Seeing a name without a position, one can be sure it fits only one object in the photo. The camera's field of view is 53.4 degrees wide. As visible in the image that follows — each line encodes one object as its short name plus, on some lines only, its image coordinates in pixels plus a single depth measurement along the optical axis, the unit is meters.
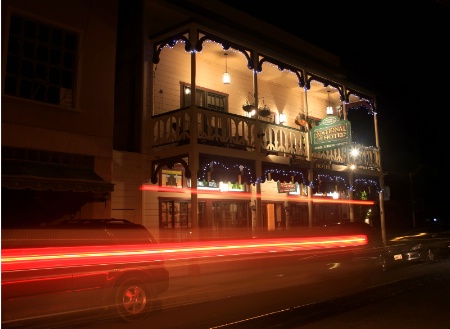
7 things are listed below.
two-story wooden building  12.05
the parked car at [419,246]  13.77
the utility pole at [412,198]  27.83
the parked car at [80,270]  6.45
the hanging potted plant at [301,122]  17.08
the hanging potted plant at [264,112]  15.89
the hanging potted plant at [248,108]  15.47
